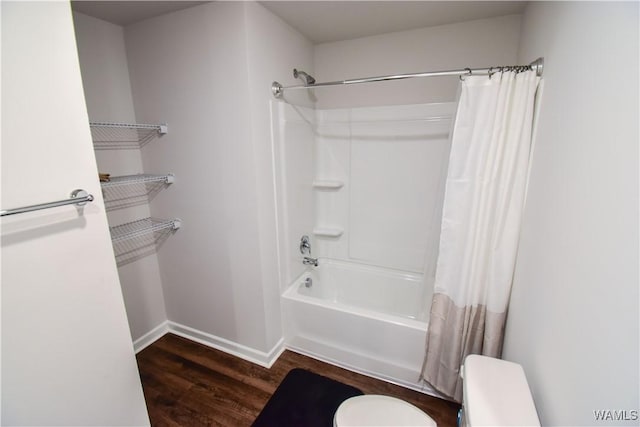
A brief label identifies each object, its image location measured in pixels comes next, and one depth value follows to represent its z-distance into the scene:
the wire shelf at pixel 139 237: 1.92
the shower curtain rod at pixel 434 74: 1.26
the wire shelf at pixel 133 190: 1.86
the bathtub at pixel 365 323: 1.79
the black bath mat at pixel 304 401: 1.57
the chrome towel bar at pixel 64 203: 0.84
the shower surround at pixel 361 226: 1.86
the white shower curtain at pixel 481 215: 1.32
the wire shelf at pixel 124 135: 1.82
